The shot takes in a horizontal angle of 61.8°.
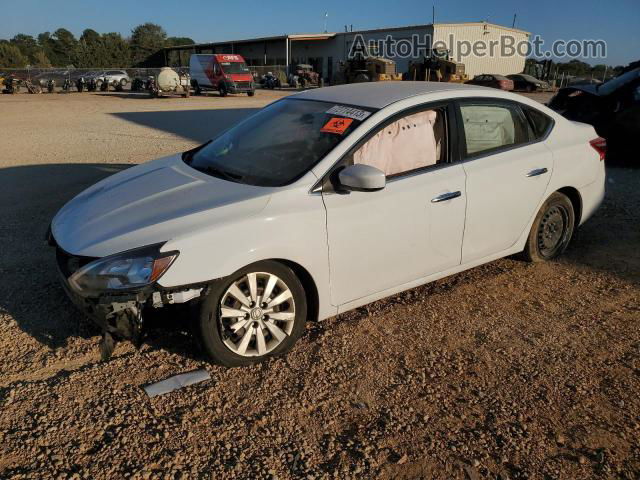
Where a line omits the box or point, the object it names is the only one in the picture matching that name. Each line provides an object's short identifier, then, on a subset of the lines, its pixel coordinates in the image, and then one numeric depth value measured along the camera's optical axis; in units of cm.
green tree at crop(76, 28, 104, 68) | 7550
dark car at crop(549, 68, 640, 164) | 848
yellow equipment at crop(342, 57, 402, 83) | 3319
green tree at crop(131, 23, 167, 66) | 7989
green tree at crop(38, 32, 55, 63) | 8680
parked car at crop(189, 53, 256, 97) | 3120
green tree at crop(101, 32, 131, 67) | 7656
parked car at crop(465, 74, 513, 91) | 3588
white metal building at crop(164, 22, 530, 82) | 4597
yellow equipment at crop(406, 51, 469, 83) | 3356
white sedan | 292
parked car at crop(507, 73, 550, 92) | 3956
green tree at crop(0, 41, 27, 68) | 6391
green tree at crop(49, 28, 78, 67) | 7994
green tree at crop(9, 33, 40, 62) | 8094
